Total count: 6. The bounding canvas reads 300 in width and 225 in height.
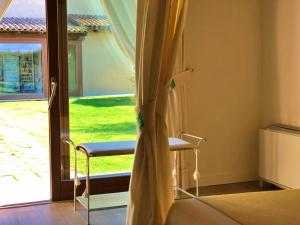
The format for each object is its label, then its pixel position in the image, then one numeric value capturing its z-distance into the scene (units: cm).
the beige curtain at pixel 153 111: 293
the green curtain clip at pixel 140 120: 303
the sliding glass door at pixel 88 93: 416
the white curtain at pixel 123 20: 421
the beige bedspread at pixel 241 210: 224
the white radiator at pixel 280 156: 424
